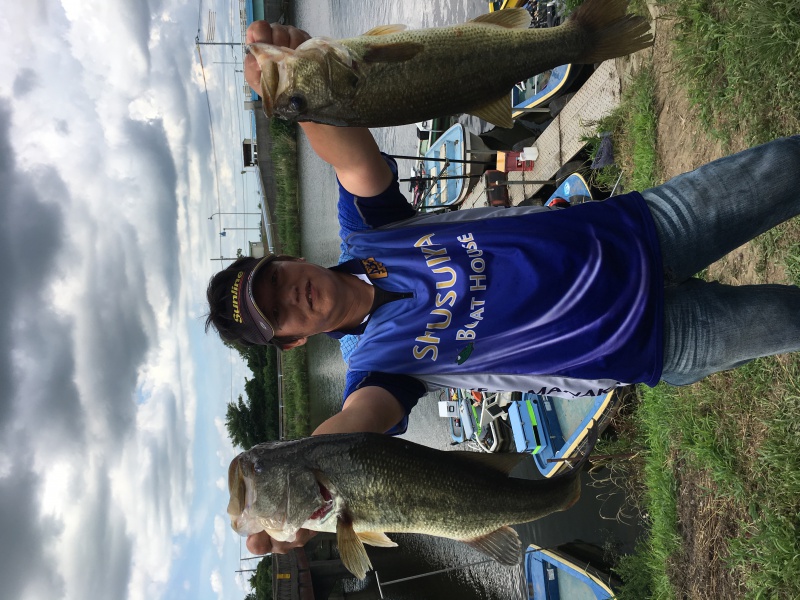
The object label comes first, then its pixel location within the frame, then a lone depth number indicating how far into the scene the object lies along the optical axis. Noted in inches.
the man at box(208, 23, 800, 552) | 79.6
